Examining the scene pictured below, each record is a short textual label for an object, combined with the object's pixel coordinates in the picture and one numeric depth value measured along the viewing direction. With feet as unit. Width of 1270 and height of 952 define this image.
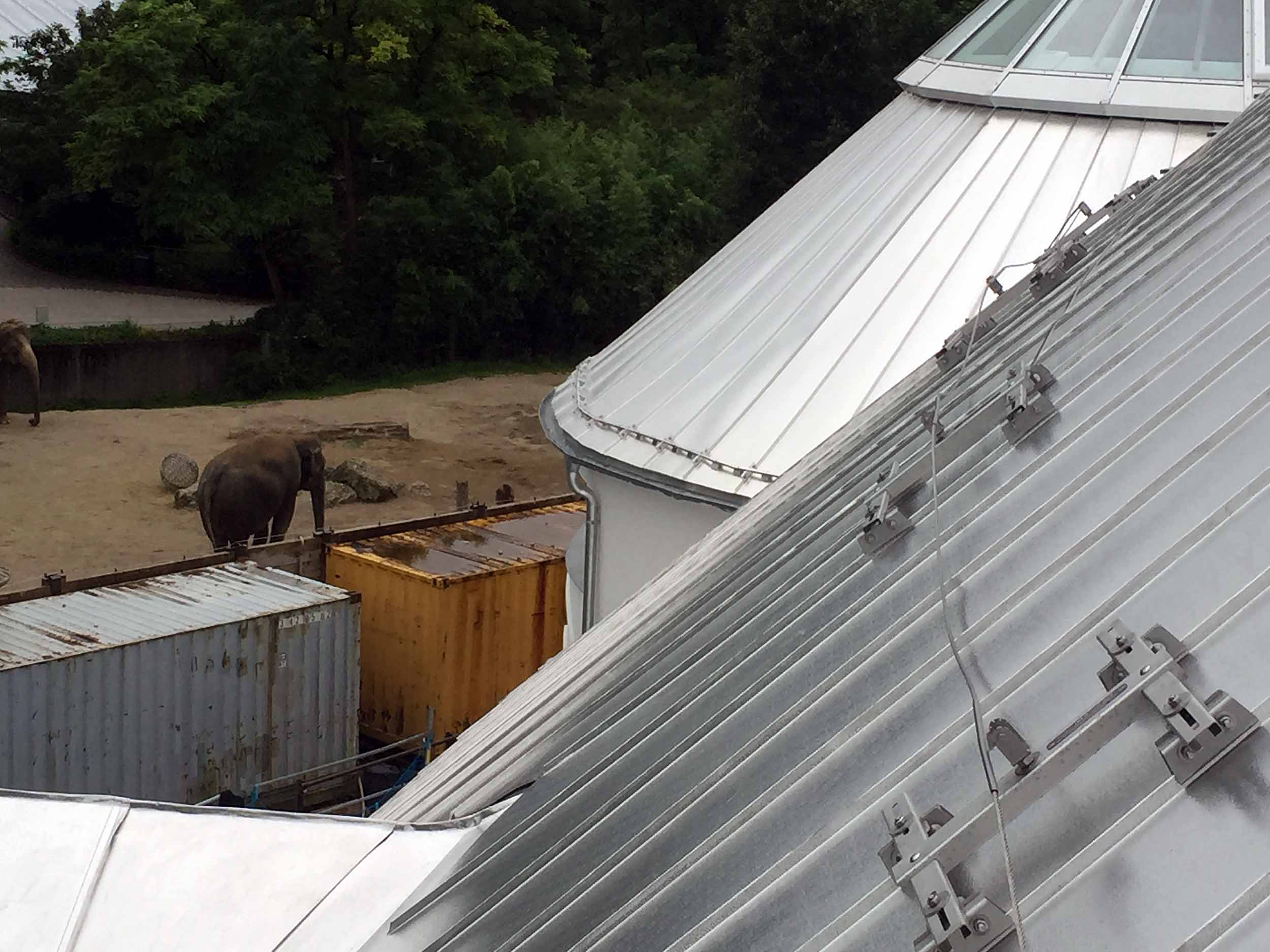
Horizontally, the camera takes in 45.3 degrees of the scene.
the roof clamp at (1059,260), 24.62
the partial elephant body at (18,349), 89.10
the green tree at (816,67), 116.88
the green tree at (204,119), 104.37
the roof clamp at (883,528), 16.61
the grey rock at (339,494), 79.97
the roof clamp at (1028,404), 16.33
